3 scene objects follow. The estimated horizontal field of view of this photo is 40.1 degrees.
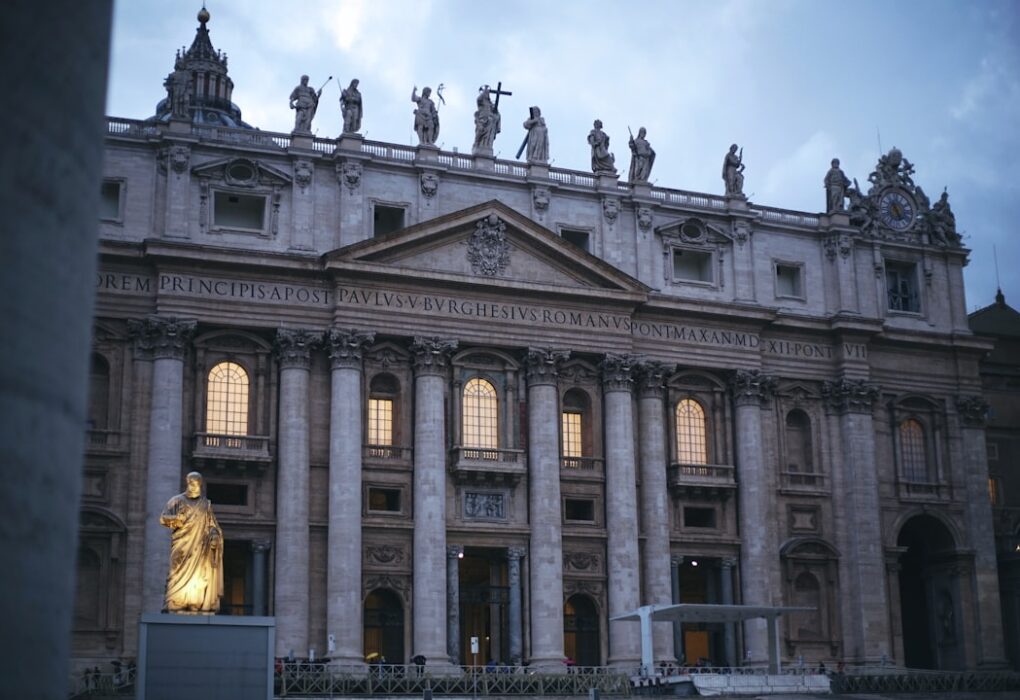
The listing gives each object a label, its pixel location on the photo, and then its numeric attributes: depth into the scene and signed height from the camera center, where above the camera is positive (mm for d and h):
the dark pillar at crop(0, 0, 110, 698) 5781 +1467
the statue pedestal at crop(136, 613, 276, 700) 28109 -68
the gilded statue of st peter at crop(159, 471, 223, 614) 30641 +2139
